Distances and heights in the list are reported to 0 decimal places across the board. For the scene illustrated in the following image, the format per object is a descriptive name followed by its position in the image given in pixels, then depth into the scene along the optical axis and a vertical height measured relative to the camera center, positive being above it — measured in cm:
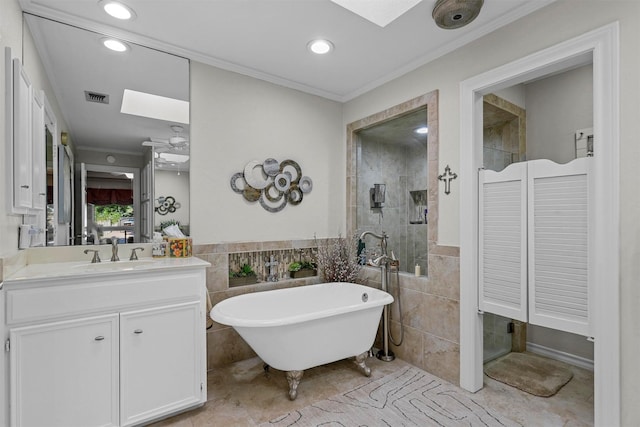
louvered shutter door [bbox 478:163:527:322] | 223 -20
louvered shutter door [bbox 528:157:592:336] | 194 -20
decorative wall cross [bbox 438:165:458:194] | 258 +29
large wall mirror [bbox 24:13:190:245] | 226 +61
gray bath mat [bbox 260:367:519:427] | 206 -132
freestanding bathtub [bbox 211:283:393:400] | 221 -84
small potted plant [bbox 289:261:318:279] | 332 -57
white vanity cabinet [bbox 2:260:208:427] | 165 -75
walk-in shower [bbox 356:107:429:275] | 365 +35
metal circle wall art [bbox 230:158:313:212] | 303 +30
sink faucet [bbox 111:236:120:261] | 234 -26
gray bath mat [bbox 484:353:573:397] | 248 -133
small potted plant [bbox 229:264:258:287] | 297 -58
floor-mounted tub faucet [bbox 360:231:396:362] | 299 -98
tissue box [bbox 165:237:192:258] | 258 -26
